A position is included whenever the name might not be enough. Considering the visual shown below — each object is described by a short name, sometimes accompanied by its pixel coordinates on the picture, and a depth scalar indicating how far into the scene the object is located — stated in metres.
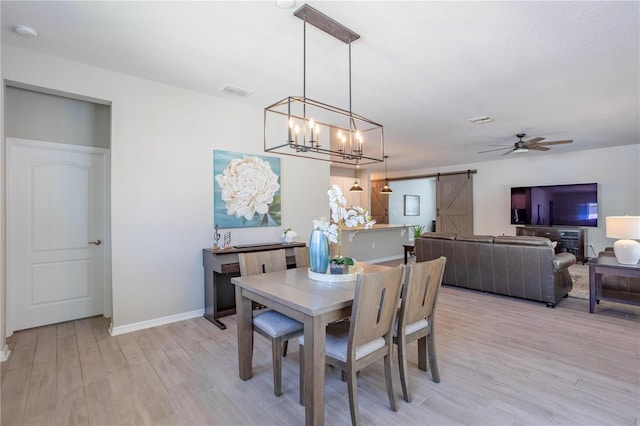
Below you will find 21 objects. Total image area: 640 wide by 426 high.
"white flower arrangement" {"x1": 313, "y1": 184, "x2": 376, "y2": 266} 2.39
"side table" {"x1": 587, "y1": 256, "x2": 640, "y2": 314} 3.48
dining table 1.70
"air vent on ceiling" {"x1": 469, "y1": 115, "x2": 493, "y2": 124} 4.71
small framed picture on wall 11.23
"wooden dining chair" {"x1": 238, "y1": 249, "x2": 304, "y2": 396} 2.14
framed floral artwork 3.90
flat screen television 7.00
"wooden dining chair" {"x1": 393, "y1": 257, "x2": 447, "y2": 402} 2.05
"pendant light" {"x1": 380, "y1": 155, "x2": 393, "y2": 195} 8.49
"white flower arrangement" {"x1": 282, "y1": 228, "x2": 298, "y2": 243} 4.25
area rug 4.48
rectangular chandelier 2.27
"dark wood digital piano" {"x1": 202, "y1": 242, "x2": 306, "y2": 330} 3.47
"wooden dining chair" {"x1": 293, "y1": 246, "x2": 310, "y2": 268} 3.08
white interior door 3.22
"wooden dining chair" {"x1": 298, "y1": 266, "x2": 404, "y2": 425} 1.74
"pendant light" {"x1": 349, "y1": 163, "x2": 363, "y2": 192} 7.88
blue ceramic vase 2.42
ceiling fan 5.21
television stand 6.98
